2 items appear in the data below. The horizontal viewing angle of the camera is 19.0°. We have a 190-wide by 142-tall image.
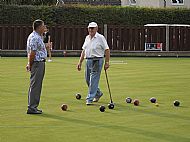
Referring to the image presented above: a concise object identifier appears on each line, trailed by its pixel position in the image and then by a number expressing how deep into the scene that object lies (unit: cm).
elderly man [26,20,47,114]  1141
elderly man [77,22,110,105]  1285
